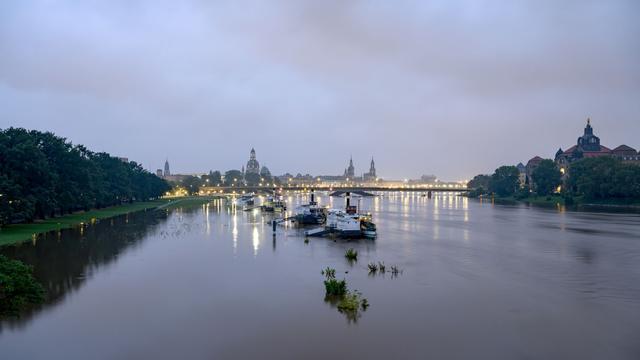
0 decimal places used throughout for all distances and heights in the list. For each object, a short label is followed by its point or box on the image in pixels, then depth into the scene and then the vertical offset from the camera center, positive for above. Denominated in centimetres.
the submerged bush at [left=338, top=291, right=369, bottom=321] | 3421 -854
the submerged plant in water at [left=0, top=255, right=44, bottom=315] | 3079 -633
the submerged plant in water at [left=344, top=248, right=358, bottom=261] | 5841 -812
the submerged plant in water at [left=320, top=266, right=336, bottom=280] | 4638 -820
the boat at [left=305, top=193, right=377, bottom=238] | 8100 -691
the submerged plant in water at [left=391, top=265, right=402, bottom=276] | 4931 -848
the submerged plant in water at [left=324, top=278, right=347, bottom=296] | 3944 -799
